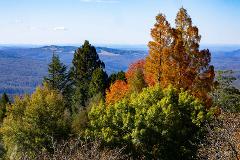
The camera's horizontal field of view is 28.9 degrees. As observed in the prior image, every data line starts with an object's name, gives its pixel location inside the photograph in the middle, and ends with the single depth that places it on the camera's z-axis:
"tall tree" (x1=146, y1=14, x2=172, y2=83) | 47.38
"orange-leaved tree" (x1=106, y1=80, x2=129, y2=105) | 57.25
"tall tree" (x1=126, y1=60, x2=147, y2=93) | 55.25
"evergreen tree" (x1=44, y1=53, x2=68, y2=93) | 83.69
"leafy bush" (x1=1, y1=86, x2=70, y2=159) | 46.06
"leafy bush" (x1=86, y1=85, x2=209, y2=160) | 41.34
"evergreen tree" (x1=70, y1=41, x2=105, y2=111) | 82.50
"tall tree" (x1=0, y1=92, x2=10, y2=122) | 83.19
